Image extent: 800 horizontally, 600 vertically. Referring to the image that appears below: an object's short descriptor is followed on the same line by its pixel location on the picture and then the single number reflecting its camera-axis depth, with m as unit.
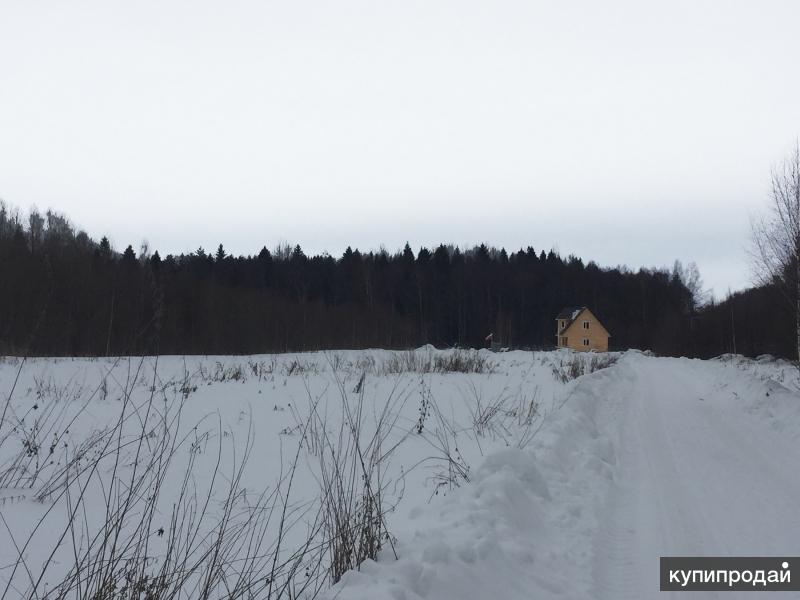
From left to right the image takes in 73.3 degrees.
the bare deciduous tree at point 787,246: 16.17
